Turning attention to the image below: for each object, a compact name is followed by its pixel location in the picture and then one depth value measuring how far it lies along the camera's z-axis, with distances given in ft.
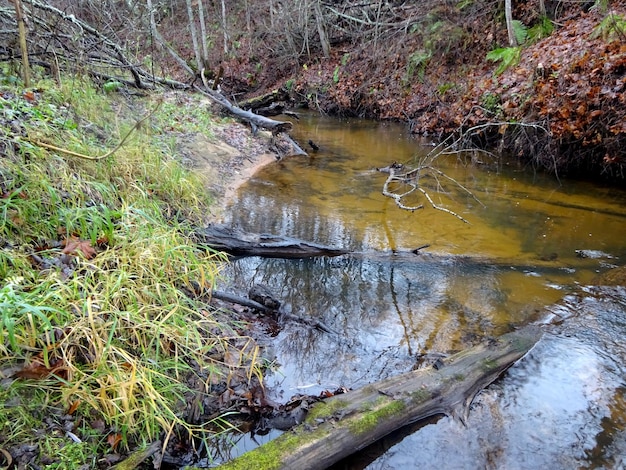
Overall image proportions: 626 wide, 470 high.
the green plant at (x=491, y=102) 31.84
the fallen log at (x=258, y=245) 15.81
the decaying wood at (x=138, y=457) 6.93
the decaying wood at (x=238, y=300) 12.44
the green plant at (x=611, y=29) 23.77
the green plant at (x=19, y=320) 6.96
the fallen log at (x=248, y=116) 34.58
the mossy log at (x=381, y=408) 7.45
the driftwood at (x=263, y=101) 42.91
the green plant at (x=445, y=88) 41.24
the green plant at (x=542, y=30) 35.47
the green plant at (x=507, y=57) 34.99
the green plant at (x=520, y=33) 37.45
